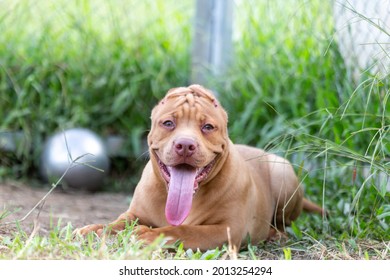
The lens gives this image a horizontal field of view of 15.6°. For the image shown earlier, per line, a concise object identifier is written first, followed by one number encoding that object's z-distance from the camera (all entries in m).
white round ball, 11.30
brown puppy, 6.95
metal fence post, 12.67
